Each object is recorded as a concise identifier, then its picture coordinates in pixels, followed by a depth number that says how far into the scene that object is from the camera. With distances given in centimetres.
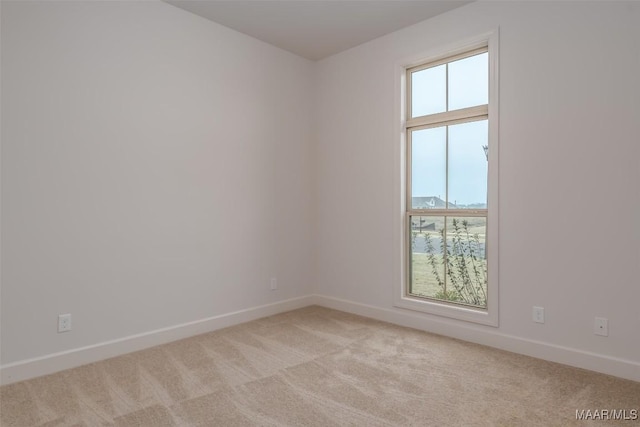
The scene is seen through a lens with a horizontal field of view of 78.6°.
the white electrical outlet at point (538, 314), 283
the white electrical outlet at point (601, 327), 257
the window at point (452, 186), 316
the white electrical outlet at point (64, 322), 266
